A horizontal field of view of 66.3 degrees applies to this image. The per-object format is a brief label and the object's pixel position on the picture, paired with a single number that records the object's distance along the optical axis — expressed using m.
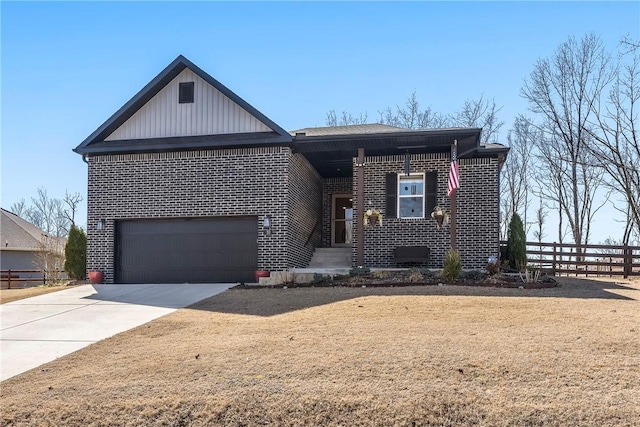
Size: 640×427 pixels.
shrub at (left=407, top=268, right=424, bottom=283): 12.03
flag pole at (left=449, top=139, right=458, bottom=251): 13.14
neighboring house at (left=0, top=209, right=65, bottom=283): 25.20
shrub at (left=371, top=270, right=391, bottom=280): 12.59
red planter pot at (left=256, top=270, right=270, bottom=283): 13.39
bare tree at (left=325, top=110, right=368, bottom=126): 34.00
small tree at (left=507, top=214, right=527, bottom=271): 15.31
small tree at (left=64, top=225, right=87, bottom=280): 16.00
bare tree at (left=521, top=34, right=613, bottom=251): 25.61
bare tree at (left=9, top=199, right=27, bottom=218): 58.44
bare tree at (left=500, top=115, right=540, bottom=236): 30.20
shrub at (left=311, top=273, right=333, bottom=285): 12.58
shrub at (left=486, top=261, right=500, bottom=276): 12.93
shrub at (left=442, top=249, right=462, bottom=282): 11.85
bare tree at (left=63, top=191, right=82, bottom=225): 46.58
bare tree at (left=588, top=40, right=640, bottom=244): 21.83
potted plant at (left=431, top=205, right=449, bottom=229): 13.82
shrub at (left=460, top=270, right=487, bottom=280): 12.31
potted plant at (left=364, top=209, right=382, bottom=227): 14.15
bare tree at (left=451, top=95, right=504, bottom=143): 30.83
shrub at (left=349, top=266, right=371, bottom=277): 12.83
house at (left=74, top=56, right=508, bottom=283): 13.82
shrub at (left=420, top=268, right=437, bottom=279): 12.34
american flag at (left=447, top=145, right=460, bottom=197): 12.22
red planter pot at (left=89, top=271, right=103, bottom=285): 14.37
